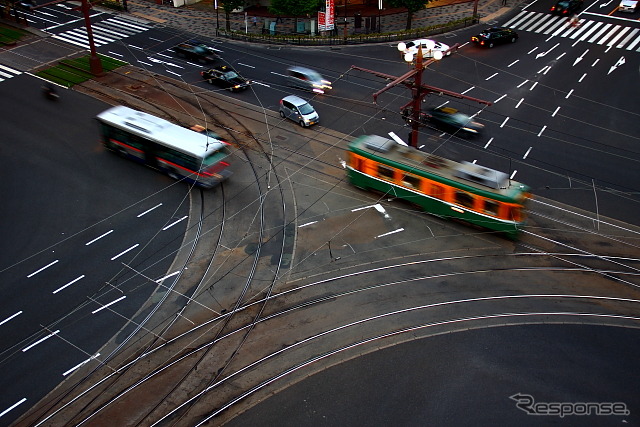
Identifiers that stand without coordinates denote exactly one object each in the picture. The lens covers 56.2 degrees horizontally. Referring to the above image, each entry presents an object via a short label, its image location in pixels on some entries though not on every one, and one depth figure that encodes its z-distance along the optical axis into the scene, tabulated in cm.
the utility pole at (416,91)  3022
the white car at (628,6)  6059
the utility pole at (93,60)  4594
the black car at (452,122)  3897
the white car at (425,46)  4869
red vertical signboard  5188
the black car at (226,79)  4481
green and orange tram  2923
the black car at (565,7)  5981
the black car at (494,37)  5225
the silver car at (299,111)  4006
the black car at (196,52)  4922
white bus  3338
